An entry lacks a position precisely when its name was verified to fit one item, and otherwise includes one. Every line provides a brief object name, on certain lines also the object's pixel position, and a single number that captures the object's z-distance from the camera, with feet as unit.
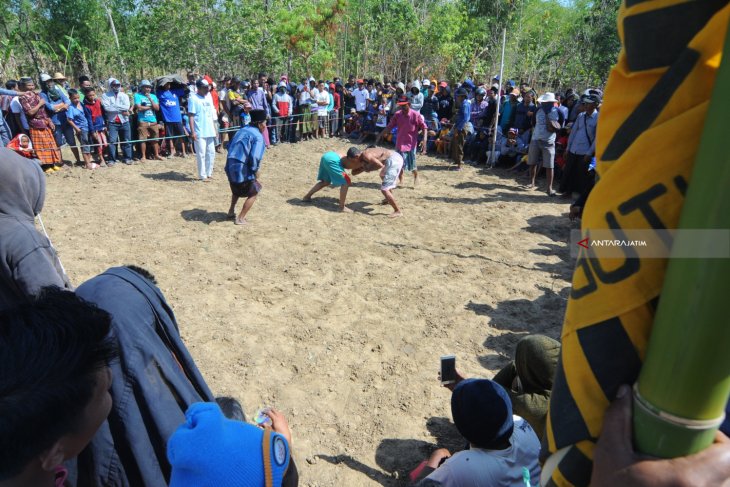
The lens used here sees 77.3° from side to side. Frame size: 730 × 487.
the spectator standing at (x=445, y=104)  42.60
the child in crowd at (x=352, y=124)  47.42
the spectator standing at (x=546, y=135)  26.78
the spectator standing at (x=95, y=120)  30.42
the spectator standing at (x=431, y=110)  40.78
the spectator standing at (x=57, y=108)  28.99
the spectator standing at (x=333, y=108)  45.24
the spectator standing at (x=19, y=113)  27.30
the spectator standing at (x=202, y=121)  27.68
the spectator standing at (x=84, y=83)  29.82
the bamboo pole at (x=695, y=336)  1.62
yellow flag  1.76
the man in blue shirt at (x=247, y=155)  20.80
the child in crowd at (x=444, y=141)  38.99
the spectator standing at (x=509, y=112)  34.83
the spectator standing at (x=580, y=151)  24.57
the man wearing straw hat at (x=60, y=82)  31.35
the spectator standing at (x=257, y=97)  38.58
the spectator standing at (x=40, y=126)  27.27
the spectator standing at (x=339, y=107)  46.57
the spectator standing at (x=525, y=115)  33.04
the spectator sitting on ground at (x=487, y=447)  6.27
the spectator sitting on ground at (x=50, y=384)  3.02
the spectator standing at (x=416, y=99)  37.55
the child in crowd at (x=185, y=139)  35.65
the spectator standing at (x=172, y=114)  33.53
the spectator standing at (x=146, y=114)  32.49
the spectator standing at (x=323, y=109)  43.52
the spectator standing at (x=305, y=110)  43.21
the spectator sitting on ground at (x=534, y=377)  8.02
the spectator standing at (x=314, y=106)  43.52
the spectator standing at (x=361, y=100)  46.73
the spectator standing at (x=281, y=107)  41.63
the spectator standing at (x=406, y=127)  28.19
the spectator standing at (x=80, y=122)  29.81
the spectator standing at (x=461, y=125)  35.42
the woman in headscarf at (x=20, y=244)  6.48
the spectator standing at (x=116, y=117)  30.96
